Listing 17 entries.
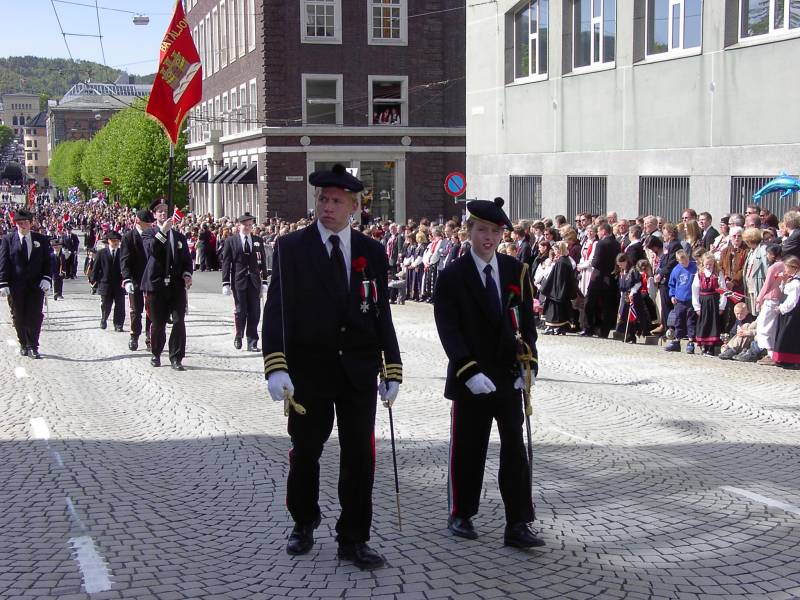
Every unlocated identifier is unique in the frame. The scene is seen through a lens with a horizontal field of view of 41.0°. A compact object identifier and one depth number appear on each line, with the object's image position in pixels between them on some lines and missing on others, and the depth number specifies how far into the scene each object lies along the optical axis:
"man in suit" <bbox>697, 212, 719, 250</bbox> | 16.62
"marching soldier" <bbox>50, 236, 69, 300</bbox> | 28.44
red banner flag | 21.09
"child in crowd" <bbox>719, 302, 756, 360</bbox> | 13.93
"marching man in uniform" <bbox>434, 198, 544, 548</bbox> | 5.93
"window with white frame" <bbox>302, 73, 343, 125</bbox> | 47.97
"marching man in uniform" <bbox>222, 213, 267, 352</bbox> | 15.30
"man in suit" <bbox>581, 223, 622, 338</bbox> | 17.06
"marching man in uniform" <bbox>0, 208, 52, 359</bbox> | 15.16
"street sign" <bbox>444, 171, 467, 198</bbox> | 28.05
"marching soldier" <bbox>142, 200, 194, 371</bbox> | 13.67
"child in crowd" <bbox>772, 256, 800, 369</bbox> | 13.00
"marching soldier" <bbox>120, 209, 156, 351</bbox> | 14.74
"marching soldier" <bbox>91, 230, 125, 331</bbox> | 19.72
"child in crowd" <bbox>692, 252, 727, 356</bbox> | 14.48
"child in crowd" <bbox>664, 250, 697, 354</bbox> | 14.95
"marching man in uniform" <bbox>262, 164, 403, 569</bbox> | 5.60
